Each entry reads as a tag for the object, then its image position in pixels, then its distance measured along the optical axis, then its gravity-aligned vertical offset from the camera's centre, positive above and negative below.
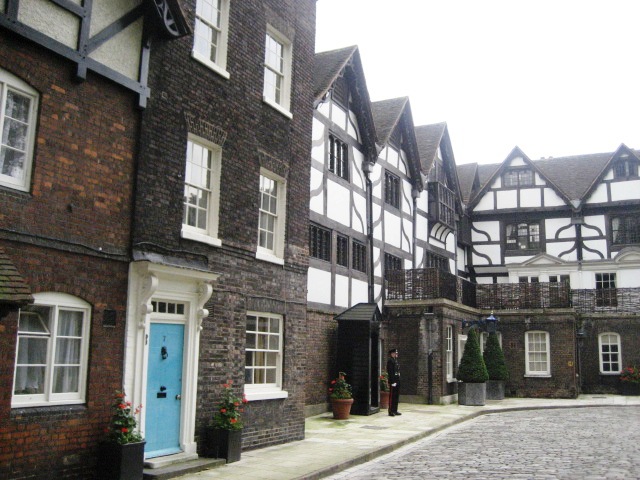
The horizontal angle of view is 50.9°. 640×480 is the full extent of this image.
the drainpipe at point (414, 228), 27.48 +5.18
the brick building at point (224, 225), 10.49 +2.22
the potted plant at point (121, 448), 8.99 -1.34
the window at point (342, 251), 21.44 +3.24
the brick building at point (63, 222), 8.22 +1.63
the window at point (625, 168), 35.41 +9.97
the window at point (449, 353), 24.89 +0.07
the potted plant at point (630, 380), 29.67 -0.93
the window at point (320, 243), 19.70 +3.24
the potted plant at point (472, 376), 23.44 -0.71
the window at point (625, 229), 34.94 +6.67
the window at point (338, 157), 21.48 +6.29
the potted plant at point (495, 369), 26.52 -0.51
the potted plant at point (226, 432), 11.16 -1.35
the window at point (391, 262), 25.06 +3.44
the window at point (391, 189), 25.70 +6.32
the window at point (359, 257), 22.59 +3.23
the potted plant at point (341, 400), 18.17 -1.26
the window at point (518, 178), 37.53 +9.90
